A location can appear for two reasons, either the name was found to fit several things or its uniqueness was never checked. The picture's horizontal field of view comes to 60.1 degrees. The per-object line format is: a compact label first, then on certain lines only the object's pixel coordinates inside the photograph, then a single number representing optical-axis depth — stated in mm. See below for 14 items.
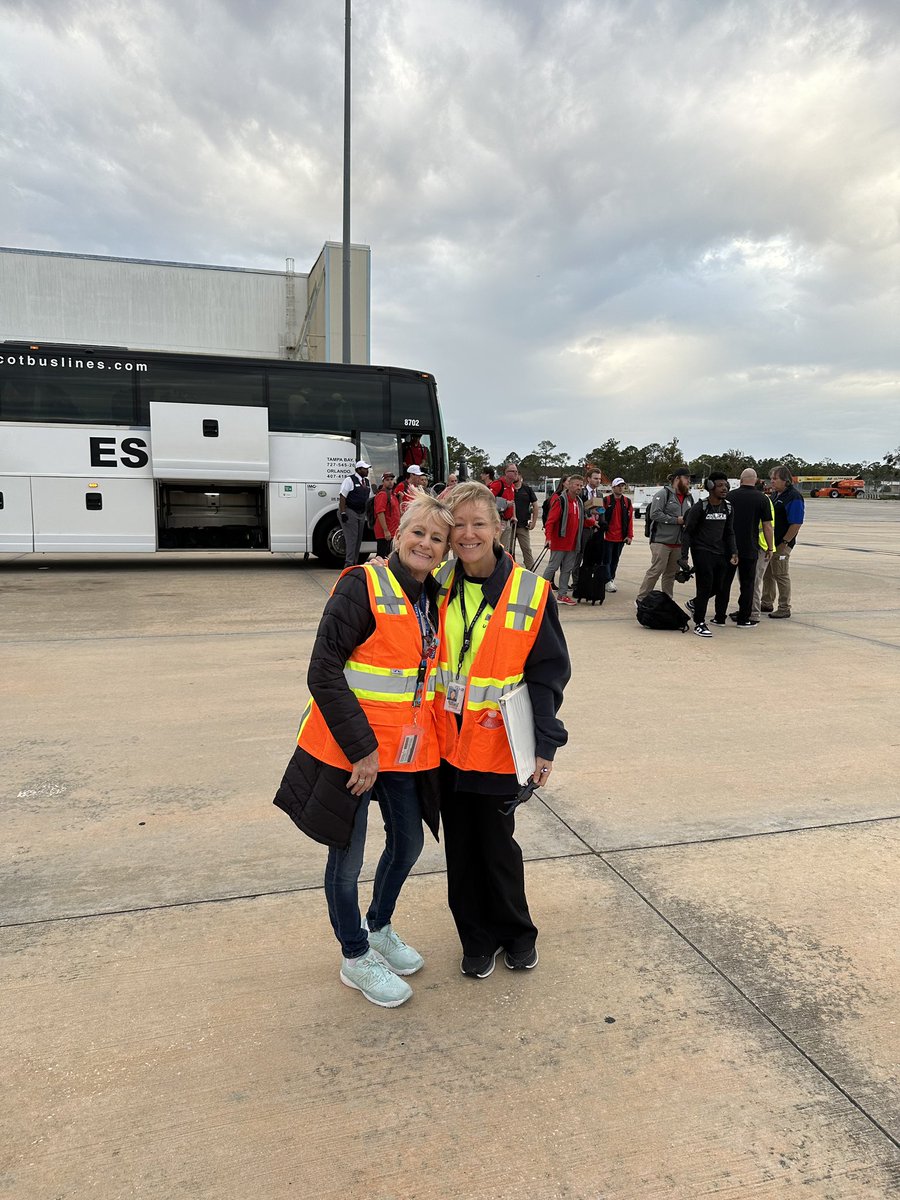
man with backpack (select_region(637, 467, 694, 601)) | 8883
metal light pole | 16531
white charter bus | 12414
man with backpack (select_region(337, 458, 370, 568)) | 11914
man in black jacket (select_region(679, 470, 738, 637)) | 8008
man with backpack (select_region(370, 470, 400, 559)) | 12297
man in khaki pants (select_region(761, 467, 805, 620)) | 8859
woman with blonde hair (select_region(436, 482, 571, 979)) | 2379
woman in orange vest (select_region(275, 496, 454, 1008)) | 2232
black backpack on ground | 8320
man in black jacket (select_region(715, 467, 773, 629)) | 8250
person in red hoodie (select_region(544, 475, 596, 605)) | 9445
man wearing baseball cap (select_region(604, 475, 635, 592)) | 10477
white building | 35719
